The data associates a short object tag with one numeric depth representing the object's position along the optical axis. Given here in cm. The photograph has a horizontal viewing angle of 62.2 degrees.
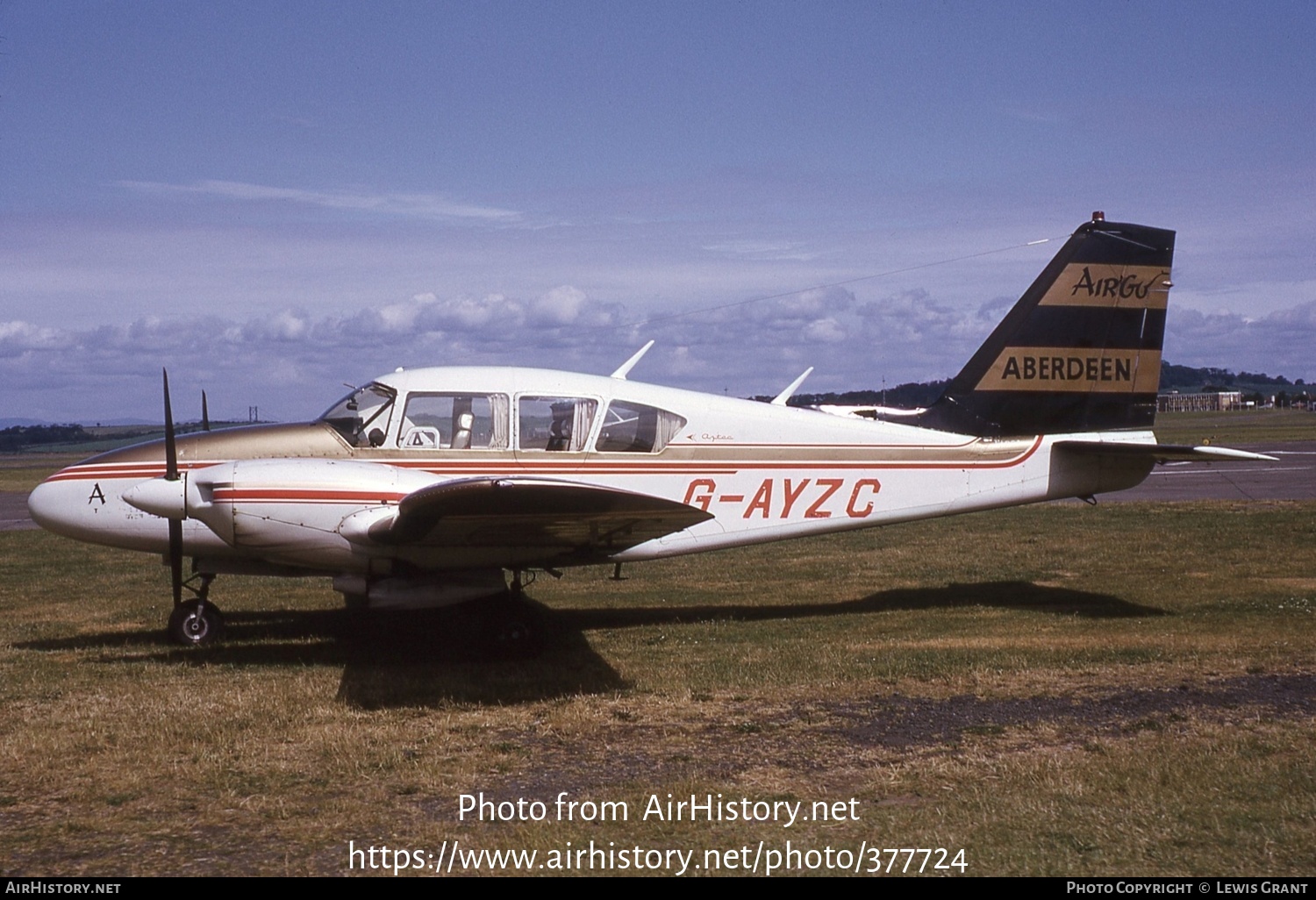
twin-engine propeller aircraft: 825
